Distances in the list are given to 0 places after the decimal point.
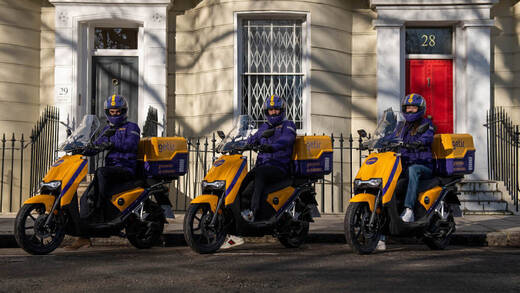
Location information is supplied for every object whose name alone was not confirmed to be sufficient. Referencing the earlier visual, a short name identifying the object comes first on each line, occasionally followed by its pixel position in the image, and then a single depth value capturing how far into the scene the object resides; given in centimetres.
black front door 1399
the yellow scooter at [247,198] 748
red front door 1410
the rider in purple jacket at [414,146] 801
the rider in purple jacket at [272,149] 791
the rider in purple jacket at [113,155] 789
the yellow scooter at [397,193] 754
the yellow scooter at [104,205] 737
